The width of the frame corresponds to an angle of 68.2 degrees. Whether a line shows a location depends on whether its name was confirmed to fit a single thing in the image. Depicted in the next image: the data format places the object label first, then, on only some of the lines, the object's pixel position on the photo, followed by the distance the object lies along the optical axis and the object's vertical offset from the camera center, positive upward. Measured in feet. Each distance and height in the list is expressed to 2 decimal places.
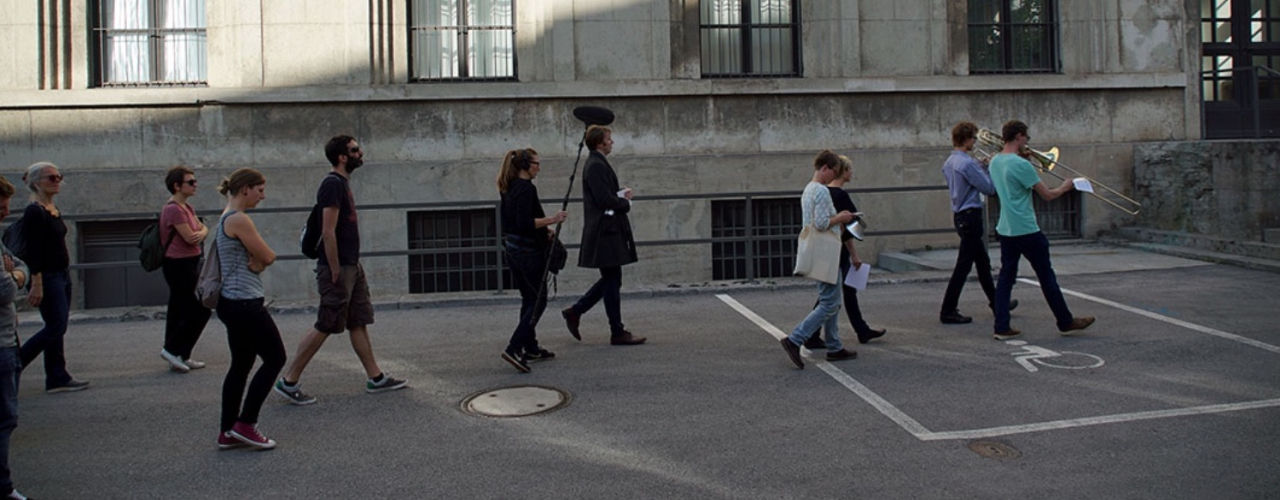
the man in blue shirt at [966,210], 28.48 +0.93
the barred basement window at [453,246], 44.57 +0.31
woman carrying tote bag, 23.26 -0.28
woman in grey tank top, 17.90 -1.15
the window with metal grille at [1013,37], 49.39 +10.68
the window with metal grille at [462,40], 46.26 +10.37
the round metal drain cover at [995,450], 17.04 -3.83
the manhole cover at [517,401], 20.71 -3.41
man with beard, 20.30 -0.21
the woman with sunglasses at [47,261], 21.85 +0.01
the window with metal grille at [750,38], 47.78 +10.55
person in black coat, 25.61 +0.71
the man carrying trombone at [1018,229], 26.07 +0.30
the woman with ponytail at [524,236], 24.06 +0.38
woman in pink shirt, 24.06 -0.28
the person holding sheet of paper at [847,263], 24.66 -0.50
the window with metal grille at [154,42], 44.96 +10.33
